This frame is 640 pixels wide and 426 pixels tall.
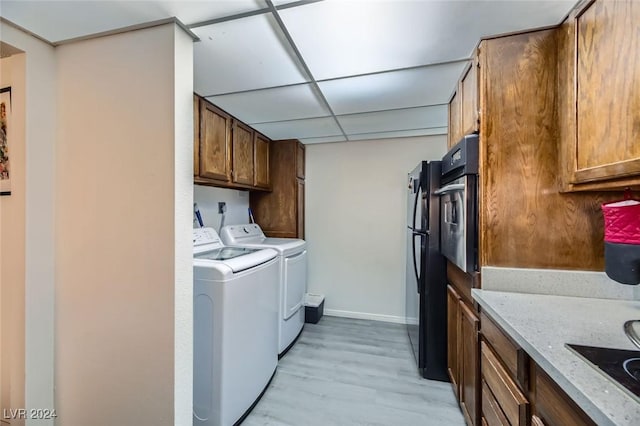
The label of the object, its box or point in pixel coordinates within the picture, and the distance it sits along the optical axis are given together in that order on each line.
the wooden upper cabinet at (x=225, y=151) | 2.04
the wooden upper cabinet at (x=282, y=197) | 3.23
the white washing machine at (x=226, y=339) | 1.53
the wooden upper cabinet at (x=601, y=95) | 0.93
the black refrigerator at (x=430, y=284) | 2.02
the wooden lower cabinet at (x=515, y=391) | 0.73
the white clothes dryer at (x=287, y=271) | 2.46
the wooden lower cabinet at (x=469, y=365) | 1.35
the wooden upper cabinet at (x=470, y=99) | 1.43
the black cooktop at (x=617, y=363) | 0.64
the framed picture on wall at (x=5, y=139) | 1.37
